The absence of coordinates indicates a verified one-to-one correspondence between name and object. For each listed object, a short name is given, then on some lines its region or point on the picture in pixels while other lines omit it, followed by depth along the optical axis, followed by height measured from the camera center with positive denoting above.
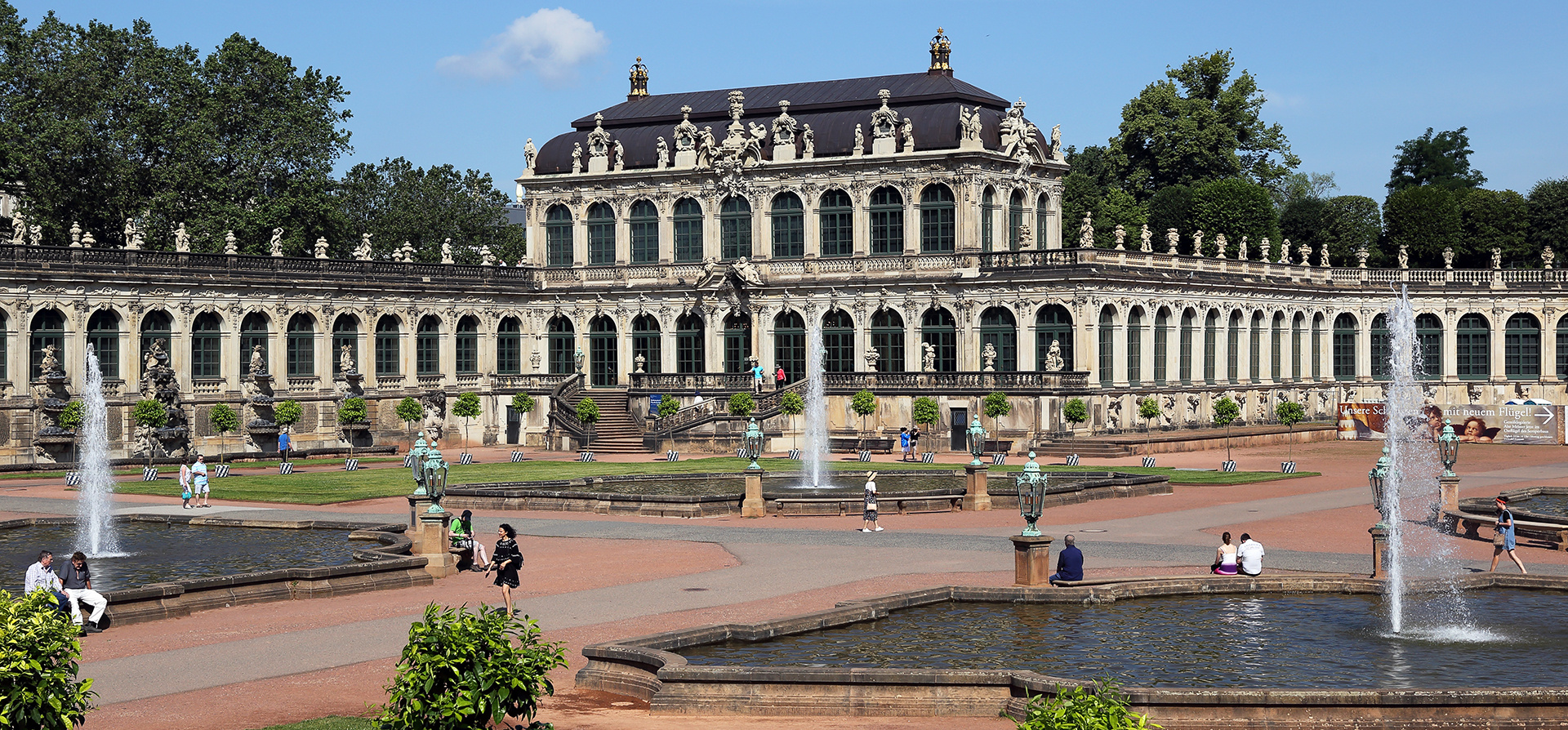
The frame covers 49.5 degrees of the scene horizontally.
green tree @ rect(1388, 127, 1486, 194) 127.50 +14.87
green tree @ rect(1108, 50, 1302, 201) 108.88 +15.01
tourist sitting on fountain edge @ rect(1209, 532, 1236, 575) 29.66 -3.45
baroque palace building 71.38 +2.88
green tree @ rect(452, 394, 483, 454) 78.62 -1.54
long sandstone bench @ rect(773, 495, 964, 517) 44.00 -3.52
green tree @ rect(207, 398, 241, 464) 67.25 -1.63
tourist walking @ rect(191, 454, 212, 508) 45.72 -2.71
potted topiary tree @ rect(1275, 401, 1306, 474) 71.19 -2.16
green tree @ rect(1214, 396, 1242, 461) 68.38 -2.03
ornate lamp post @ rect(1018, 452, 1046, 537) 28.78 -2.19
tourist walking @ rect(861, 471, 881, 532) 40.06 -3.38
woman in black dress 27.55 -3.07
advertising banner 73.69 -2.87
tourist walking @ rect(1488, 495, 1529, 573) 33.44 -3.45
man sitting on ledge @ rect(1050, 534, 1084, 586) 28.95 -3.43
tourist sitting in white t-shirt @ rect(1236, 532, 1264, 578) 29.09 -3.35
